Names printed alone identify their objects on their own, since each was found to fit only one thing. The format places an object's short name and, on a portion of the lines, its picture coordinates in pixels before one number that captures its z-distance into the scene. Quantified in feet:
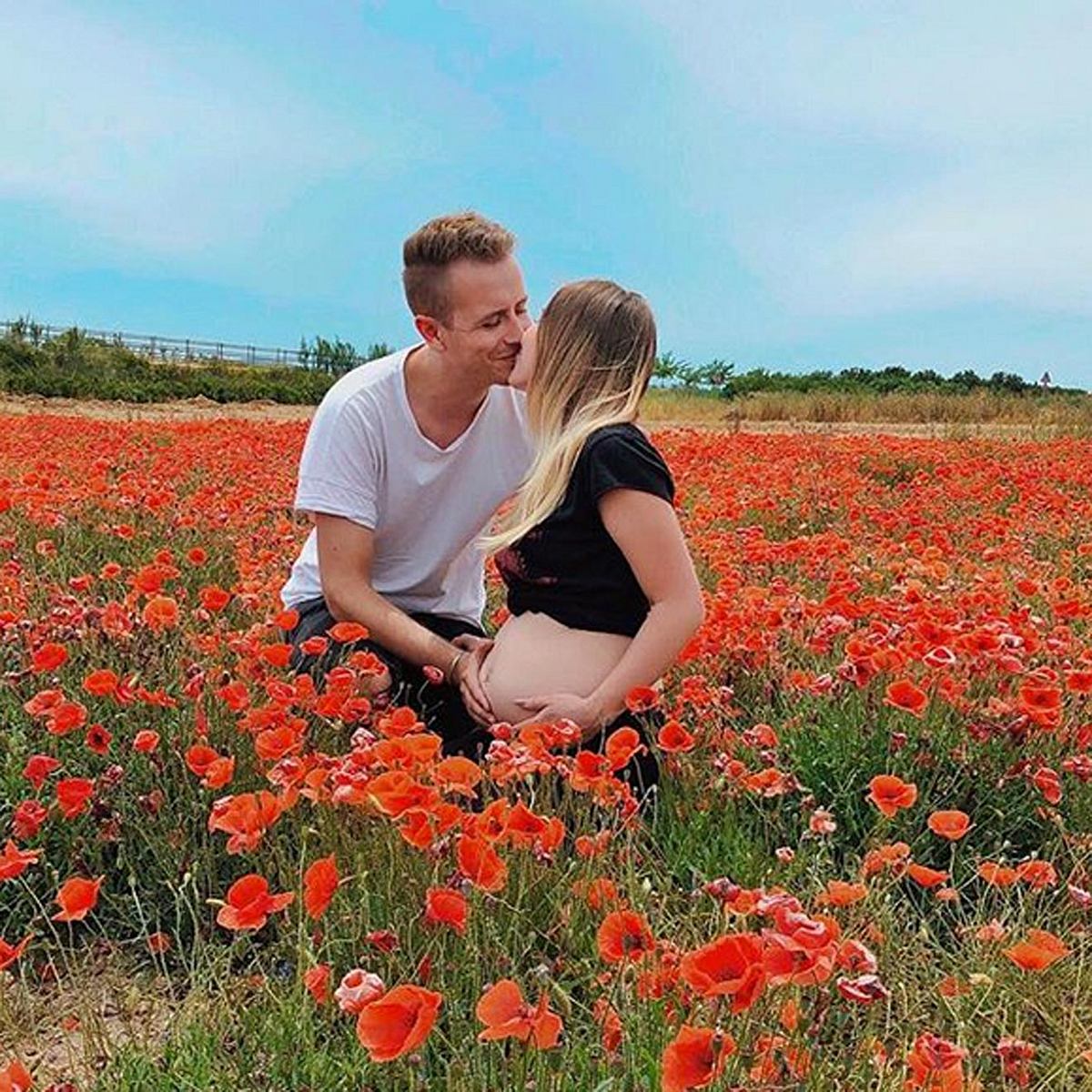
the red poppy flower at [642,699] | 9.06
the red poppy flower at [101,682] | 8.51
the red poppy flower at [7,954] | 5.79
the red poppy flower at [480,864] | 6.03
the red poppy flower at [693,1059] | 4.60
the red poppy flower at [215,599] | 10.66
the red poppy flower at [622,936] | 5.65
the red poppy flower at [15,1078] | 5.10
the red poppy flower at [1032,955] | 5.68
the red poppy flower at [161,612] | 10.27
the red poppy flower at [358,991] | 4.96
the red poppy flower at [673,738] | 8.32
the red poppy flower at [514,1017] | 4.77
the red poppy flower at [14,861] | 6.41
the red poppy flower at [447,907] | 5.84
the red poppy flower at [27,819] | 7.61
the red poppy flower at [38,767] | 7.81
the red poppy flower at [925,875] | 6.48
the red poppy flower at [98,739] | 8.82
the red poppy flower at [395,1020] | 4.66
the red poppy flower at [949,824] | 6.97
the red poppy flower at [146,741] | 8.25
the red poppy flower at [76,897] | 6.15
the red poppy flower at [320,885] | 6.04
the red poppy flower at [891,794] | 6.96
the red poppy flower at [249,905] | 5.83
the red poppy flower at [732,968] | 4.63
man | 12.08
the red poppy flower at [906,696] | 8.57
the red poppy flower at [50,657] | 9.12
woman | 10.26
